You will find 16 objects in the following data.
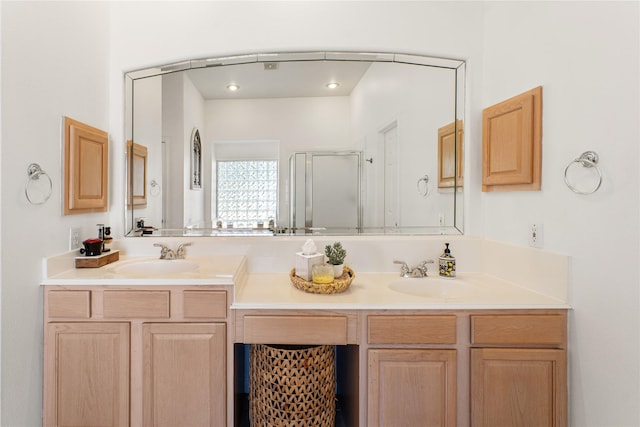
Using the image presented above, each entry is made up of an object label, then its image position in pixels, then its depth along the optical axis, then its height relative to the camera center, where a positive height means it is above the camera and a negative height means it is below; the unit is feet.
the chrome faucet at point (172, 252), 6.08 -0.80
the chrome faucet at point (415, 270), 5.79 -1.06
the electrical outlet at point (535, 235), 4.80 -0.35
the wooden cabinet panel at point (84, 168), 5.14 +0.69
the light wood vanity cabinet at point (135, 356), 4.61 -2.08
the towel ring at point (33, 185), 4.46 +0.32
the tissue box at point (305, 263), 5.25 -0.86
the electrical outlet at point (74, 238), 5.32 -0.49
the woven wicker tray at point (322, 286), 4.91 -1.15
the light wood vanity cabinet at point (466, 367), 4.38 -2.10
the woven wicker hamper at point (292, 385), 4.81 -2.60
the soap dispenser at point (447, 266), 5.81 -0.97
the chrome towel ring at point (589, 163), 3.89 +0.60
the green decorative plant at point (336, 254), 5.45 -0.73
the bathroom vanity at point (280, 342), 4.40 -1.90
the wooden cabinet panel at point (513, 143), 4.79 +1.09
